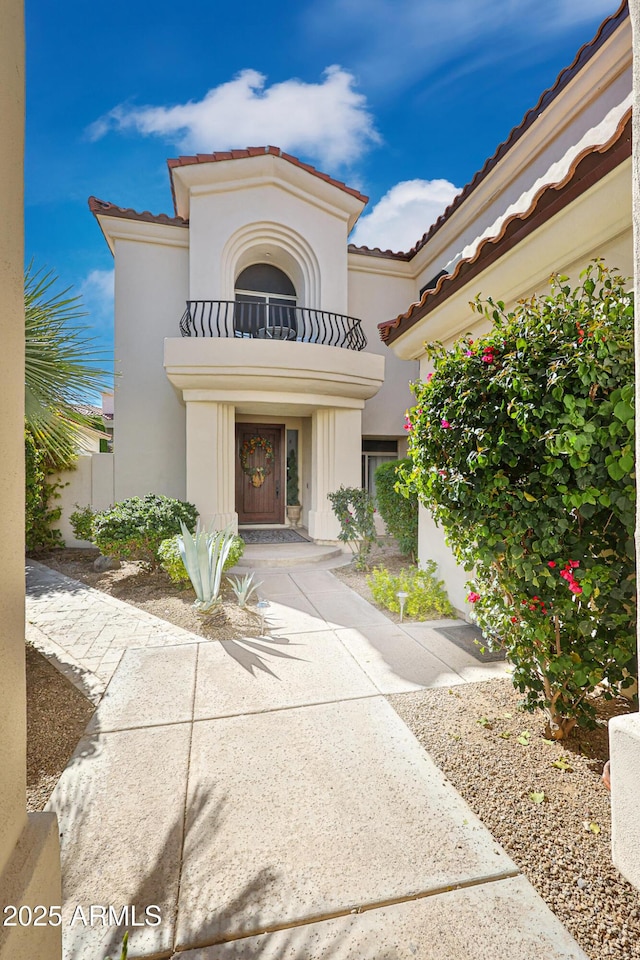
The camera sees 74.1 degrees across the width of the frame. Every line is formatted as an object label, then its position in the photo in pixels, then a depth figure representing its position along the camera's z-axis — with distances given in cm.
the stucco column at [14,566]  112
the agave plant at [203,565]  516
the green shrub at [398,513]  761
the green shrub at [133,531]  660
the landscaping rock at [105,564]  803
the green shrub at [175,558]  611
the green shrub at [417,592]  522
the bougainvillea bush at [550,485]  219
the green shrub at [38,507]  855
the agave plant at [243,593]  558
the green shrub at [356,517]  841
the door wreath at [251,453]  1201
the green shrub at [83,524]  862
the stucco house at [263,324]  895
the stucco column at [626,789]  117
